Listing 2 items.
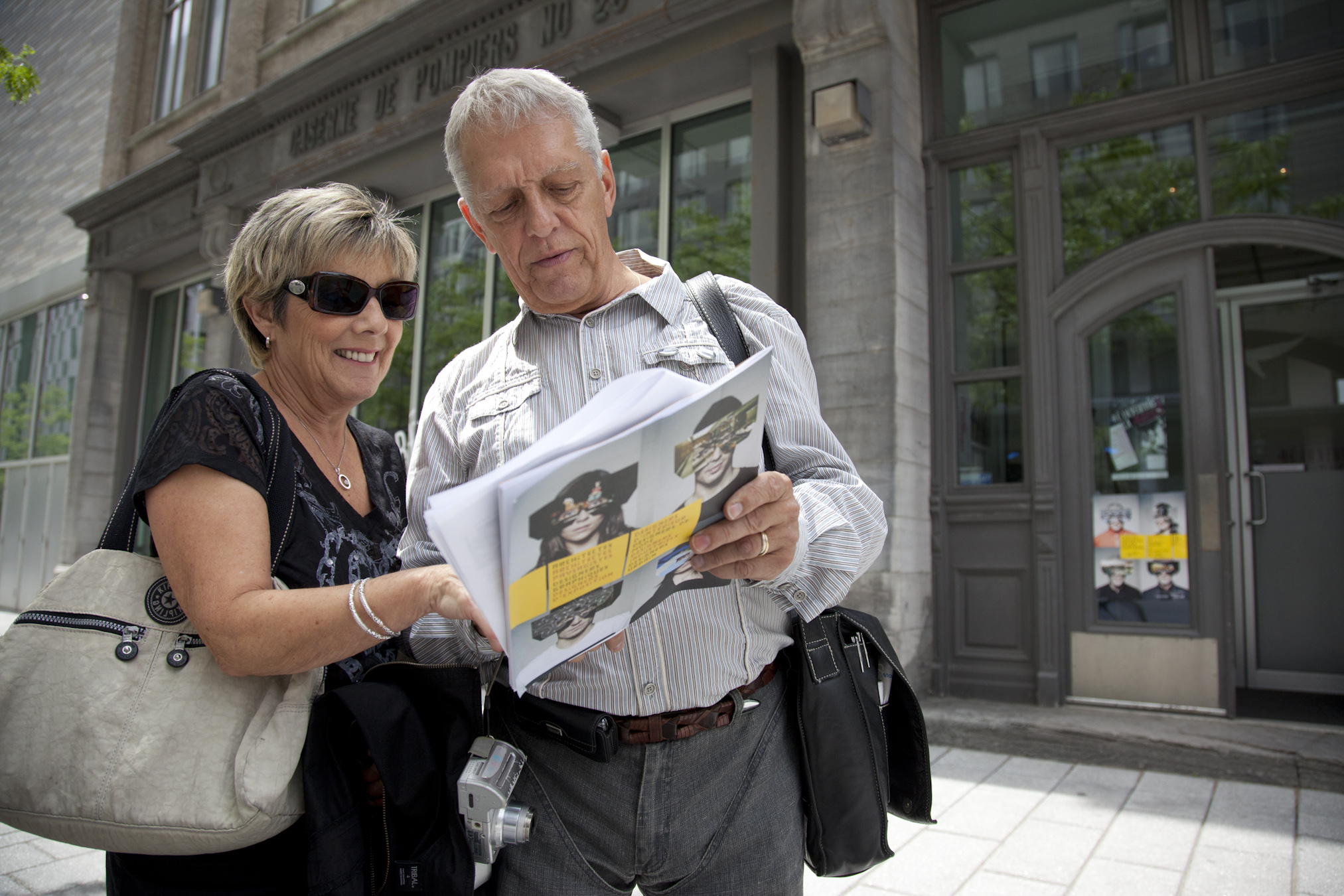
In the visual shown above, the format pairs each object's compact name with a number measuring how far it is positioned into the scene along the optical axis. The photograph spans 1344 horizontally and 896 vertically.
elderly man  1.37
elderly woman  1.23
